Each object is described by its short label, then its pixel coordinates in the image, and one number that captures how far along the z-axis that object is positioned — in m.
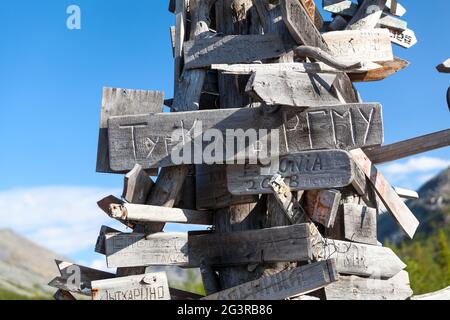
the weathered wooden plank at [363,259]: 6.07
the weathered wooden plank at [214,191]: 6.36
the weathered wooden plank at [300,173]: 5.82
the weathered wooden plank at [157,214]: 5.67
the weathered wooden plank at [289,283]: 5.45
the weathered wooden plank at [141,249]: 6.04
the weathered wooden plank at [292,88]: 5.64
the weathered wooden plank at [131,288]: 5.80
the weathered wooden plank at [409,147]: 6.46
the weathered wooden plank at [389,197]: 6.40
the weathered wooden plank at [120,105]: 6.28
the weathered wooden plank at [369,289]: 6.12
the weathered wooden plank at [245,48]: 6.36
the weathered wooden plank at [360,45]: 6.63
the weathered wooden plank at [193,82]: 6.43
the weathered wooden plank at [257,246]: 5.81
